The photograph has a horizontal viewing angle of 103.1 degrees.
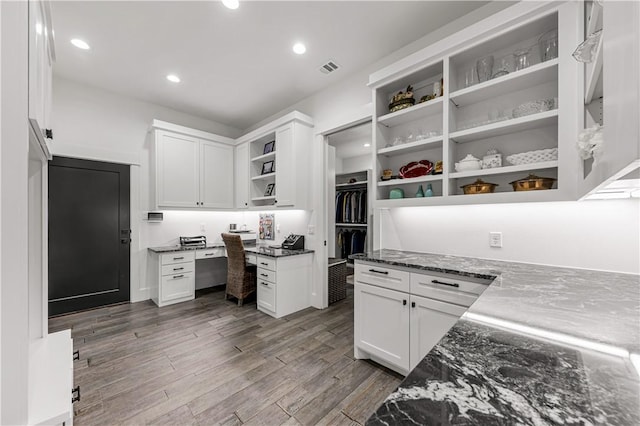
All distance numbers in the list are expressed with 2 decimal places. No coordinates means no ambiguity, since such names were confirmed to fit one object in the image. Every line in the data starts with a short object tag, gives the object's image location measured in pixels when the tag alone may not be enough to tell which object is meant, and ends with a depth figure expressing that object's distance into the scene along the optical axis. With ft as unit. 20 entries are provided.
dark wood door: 11.01
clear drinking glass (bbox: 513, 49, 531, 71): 6.11
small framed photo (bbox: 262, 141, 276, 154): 13.92
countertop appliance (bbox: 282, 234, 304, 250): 12.20
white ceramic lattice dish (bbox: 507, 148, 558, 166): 5.62
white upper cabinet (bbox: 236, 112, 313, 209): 11.79
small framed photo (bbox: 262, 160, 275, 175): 14.27
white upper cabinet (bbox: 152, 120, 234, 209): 12.85
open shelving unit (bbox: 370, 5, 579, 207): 5.31
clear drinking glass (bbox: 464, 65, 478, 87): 6.91
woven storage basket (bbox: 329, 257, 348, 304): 12.60
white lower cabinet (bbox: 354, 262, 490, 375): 5.65
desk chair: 12.16
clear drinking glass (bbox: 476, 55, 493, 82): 6.69
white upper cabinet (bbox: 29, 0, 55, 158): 2.68
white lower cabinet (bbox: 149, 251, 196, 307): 12.23
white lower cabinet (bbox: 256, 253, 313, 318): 10.95
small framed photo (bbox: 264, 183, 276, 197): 14.59
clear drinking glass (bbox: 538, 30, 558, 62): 5.72
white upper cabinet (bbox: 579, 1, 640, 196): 1.66
